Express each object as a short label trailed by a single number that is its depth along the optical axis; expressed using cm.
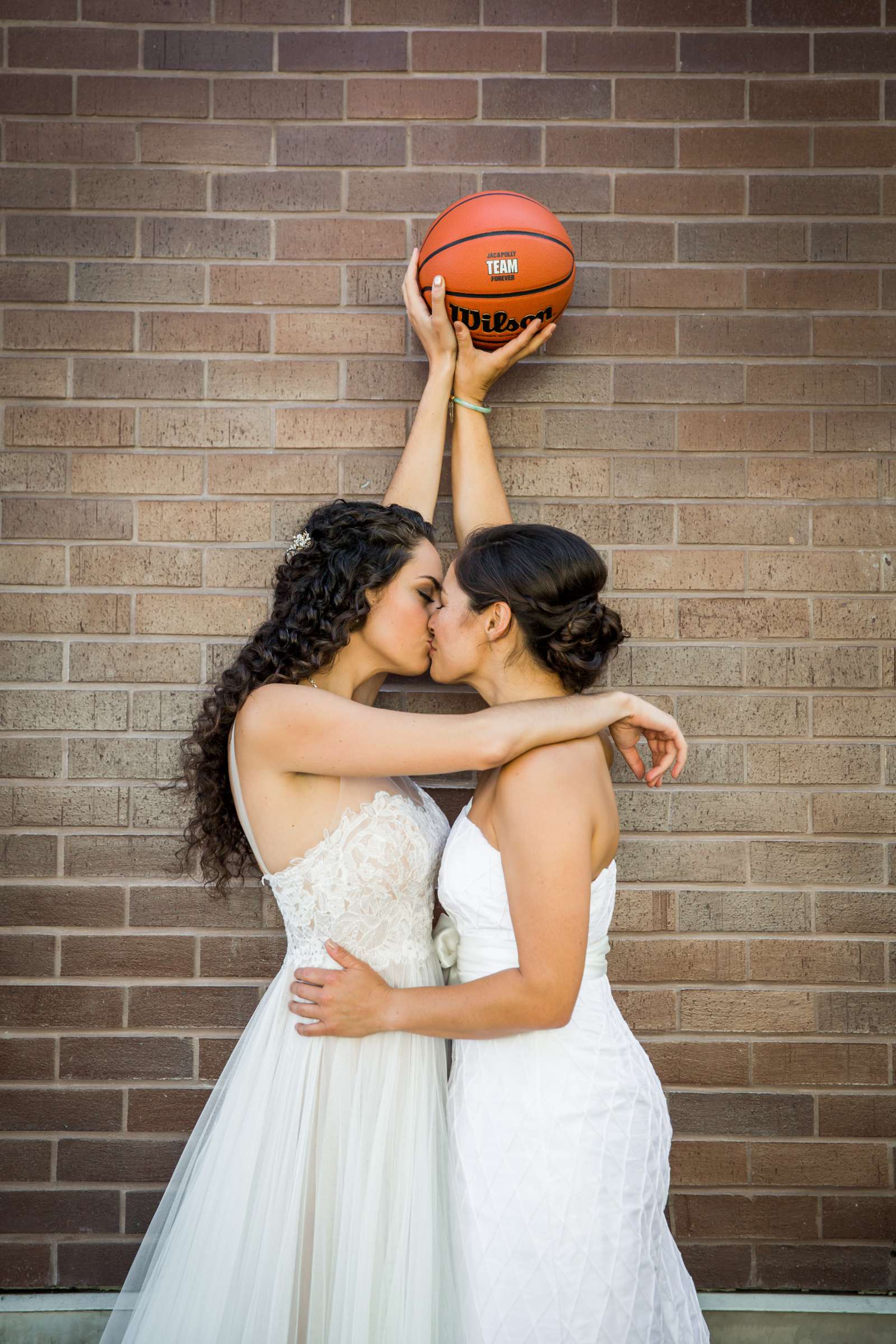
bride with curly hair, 214
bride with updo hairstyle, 201
